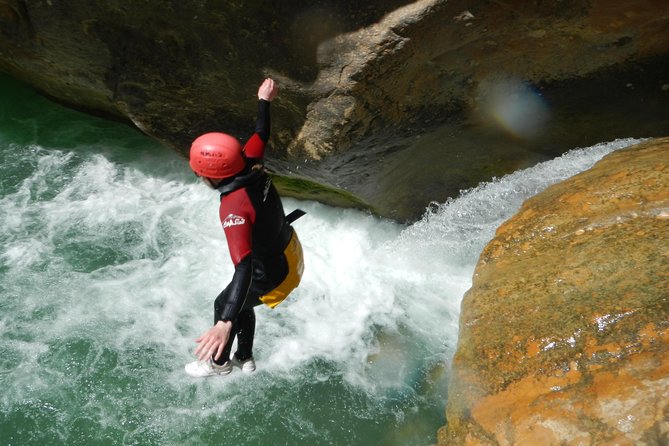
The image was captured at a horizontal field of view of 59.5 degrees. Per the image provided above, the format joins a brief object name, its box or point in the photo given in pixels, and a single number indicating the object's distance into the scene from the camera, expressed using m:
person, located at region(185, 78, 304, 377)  2.64
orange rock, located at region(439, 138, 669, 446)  2.61
